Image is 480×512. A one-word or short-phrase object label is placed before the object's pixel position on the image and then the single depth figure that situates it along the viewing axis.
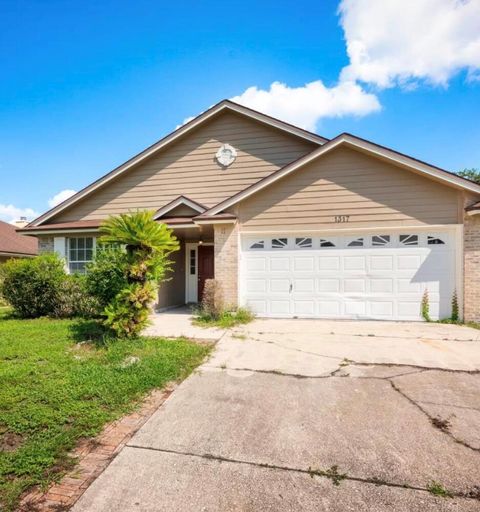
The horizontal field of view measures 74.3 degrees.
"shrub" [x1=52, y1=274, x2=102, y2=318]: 9.98
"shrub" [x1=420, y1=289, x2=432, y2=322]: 9.11
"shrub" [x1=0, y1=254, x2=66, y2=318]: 10.04
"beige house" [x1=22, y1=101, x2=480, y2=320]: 8.91
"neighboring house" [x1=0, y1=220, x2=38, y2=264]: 20.16
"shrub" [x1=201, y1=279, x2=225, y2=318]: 9.48
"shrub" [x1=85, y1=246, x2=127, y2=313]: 7.19
